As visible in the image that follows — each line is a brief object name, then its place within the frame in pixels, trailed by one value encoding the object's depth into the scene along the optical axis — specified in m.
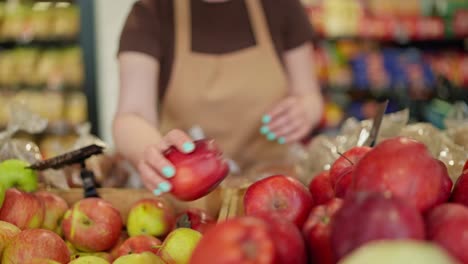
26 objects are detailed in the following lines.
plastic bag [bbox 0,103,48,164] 1.56
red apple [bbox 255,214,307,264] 0.69
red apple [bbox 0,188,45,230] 1.22
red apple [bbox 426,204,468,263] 0.67
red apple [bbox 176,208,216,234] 1.22
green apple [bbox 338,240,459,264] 0.55
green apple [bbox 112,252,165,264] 0.96
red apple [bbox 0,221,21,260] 1.08
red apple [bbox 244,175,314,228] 0.88
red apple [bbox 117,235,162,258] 1.15
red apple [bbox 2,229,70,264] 1.04
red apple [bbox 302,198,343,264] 0.76
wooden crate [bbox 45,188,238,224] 1.39
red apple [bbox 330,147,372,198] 0.90
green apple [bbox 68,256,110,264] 1.00
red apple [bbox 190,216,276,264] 0.64
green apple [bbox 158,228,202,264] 1.06
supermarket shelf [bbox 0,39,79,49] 4.46
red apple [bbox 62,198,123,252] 1.25
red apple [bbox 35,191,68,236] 1.30
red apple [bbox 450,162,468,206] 0.83
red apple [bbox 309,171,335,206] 1.01
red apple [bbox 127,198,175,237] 1.30
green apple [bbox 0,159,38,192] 1.35
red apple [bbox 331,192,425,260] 0.62
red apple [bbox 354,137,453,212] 0.74
